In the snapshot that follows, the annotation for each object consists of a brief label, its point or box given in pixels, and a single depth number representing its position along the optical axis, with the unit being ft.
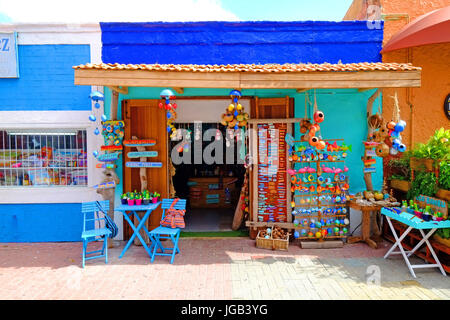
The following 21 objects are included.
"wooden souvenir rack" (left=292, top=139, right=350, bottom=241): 21.63
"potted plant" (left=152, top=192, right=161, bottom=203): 21.35
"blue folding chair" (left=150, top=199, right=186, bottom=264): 19.31
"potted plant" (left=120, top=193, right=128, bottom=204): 20.90
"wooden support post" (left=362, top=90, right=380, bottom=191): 22.53
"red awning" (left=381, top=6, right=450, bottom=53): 20.80
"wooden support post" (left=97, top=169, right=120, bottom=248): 21.59
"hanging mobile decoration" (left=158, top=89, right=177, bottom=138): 18.83
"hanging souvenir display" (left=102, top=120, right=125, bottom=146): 21.95
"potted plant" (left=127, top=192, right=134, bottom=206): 20.66
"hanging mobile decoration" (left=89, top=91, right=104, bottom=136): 19.65
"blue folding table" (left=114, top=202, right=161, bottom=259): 20.16
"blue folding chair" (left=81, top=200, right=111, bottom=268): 18.99
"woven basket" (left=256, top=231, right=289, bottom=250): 21.26
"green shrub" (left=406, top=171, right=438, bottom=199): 18.83
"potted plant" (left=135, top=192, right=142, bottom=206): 20.75
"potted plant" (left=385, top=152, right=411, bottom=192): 22.25
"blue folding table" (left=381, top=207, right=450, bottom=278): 16.80
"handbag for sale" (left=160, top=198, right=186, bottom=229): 19.97
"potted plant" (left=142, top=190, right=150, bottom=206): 20.90
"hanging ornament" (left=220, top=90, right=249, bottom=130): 19.97
